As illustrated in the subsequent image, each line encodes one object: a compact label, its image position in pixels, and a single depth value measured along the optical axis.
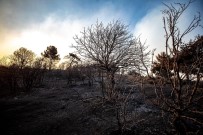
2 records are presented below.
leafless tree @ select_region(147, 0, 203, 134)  3.36
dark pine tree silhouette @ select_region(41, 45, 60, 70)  47.69
